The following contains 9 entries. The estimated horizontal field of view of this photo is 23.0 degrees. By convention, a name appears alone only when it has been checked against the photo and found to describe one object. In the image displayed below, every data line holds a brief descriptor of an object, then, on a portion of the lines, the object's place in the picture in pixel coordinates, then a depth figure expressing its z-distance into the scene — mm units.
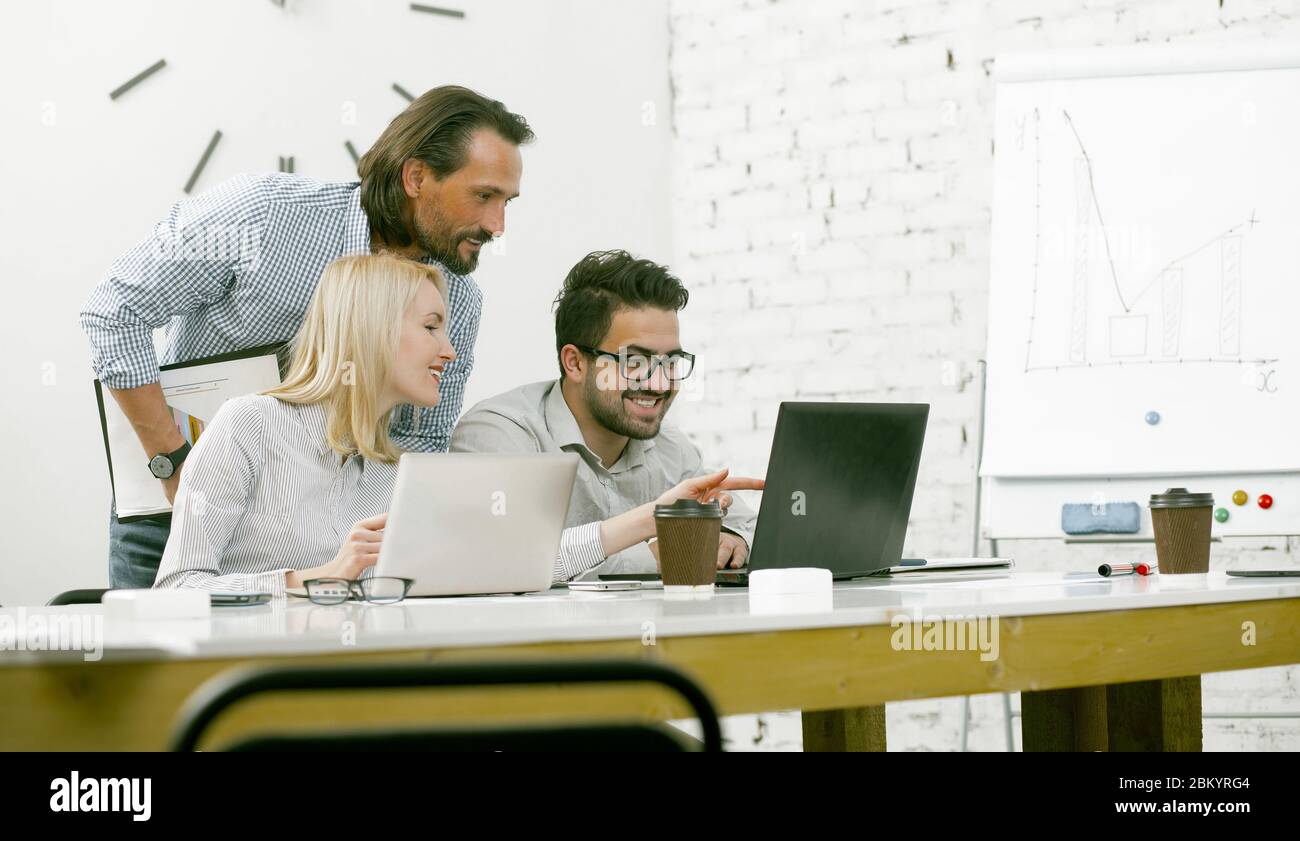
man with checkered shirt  5139
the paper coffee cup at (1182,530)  4421
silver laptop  4231
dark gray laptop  4310
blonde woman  4487
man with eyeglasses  5040
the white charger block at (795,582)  4129
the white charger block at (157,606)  3935
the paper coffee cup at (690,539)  4244
